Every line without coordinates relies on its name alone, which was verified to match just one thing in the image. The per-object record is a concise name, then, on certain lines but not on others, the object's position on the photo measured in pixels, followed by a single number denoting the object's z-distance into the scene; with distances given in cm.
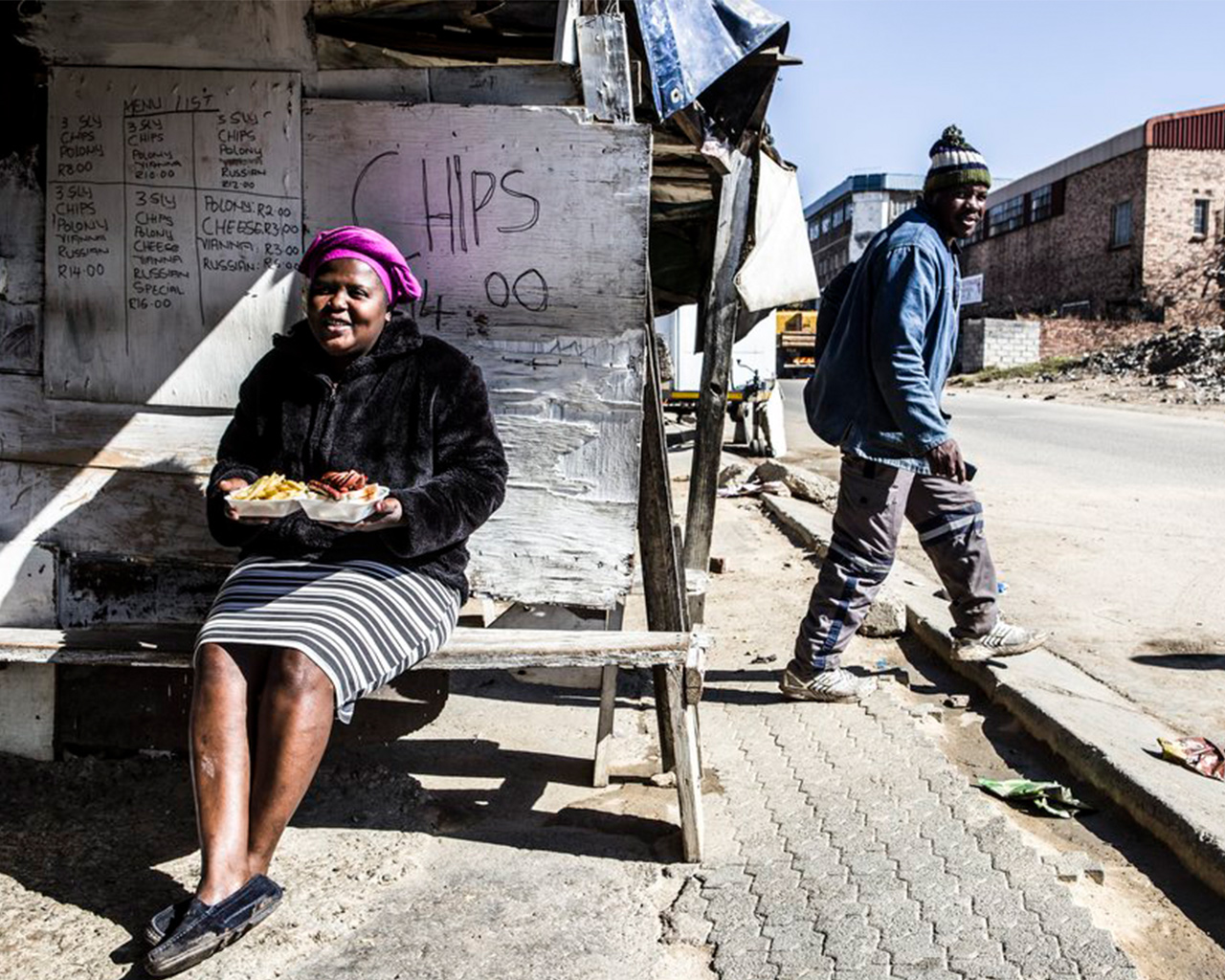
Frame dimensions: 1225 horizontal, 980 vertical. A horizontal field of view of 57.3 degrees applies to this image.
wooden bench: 300
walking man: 401
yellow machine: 3922
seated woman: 257
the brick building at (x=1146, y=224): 3509
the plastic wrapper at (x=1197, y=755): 350
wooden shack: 328
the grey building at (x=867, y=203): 5877
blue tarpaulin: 347
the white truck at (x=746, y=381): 1455
